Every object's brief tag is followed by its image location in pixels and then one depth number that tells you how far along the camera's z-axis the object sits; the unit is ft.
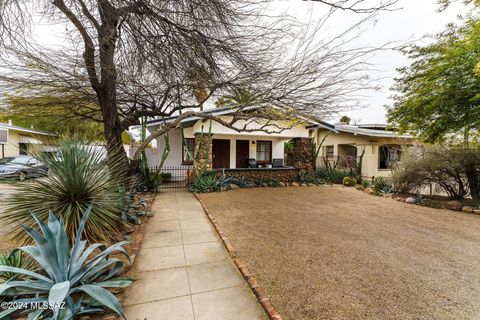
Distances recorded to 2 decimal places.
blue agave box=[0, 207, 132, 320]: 6.31
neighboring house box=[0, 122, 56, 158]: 45.92
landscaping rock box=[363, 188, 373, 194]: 30.90
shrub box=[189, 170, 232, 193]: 28.78
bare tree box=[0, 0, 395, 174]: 10.77
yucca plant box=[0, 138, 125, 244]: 10.77
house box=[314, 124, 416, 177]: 45.17
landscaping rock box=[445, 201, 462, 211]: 21.76
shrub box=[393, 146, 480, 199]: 22.31
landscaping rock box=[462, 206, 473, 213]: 20.96
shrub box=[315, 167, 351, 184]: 40.19
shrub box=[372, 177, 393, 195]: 30.12
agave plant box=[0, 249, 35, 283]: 8.00
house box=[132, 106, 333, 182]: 33.91
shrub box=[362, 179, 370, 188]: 33.91
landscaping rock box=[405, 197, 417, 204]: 24.73
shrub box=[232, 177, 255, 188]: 33.01
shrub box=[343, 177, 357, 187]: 37.06
